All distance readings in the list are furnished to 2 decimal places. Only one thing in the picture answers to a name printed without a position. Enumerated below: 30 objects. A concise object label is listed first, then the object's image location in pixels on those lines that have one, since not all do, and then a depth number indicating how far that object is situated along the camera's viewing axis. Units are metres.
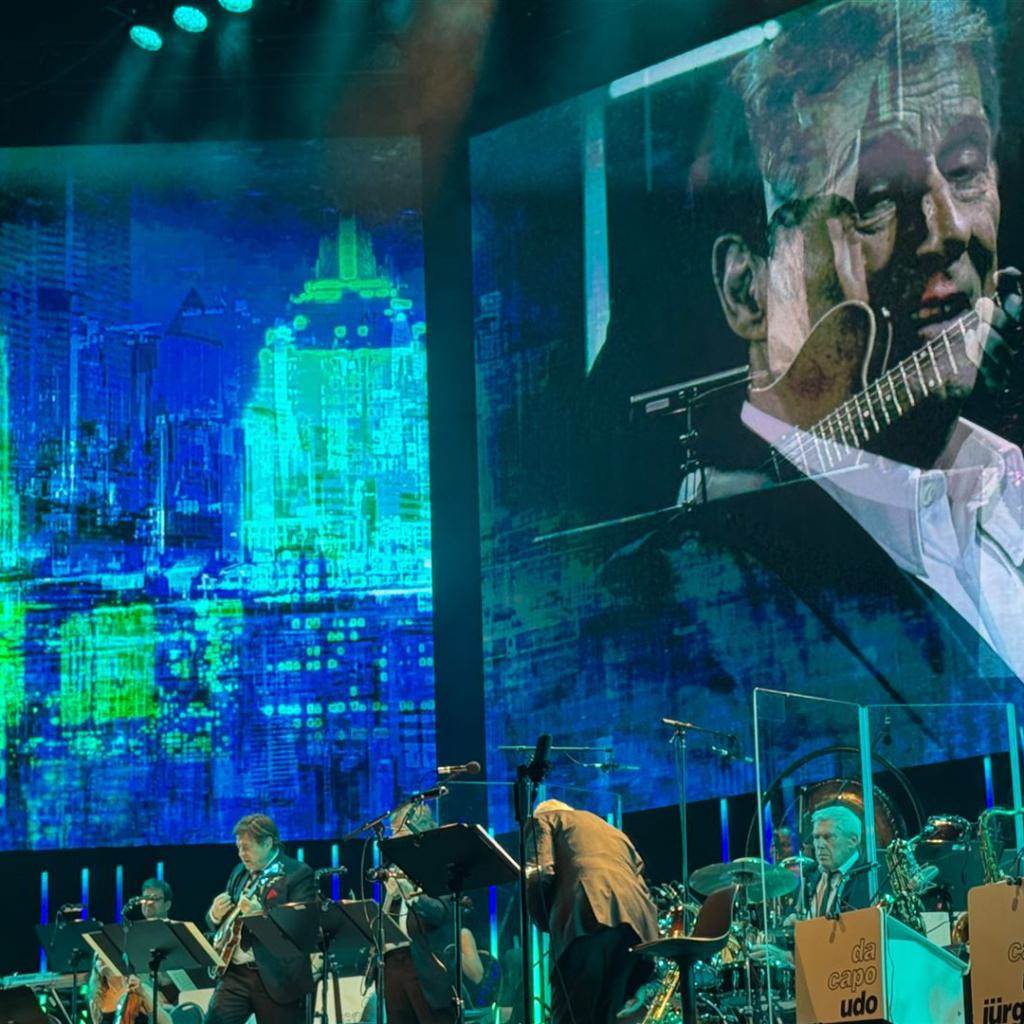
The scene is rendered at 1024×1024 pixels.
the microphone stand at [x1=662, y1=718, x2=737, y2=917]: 18.31
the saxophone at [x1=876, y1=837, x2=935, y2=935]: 14.44
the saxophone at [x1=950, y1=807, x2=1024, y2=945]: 14.43
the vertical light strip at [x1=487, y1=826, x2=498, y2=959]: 16.95
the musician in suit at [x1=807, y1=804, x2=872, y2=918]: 14.31
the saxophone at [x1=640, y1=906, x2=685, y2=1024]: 16.59
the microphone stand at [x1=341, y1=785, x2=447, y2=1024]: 14.29
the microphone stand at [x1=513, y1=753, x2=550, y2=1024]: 12.50
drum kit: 14.92
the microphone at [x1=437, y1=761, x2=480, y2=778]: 13.59
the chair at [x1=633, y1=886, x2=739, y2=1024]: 12.75
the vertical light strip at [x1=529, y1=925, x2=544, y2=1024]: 16.47
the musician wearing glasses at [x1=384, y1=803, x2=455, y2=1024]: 16.22
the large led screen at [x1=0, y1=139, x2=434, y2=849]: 23.92
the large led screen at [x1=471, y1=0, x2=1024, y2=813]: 18.86
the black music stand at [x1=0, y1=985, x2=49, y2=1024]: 13.73
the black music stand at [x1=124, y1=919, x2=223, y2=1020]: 16.31
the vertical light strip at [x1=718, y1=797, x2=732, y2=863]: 20.19
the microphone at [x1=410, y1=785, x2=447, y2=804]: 14.15
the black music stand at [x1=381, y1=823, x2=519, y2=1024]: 13.21
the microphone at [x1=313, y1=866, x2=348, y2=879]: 17.57
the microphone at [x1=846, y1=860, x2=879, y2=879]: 14.12
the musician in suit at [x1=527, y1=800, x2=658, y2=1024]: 13.67
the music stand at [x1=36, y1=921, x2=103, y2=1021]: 19.81
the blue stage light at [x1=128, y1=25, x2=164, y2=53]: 24.55
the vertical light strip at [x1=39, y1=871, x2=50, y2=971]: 23.95
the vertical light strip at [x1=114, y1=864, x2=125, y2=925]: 23.91
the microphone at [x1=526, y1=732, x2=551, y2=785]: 12.59
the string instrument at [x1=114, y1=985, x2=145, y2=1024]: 19.75
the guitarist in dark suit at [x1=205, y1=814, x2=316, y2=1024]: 16.41
